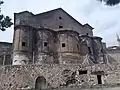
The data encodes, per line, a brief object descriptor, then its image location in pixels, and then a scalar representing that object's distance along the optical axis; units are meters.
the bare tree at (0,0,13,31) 13.04
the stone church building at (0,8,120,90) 13.78
